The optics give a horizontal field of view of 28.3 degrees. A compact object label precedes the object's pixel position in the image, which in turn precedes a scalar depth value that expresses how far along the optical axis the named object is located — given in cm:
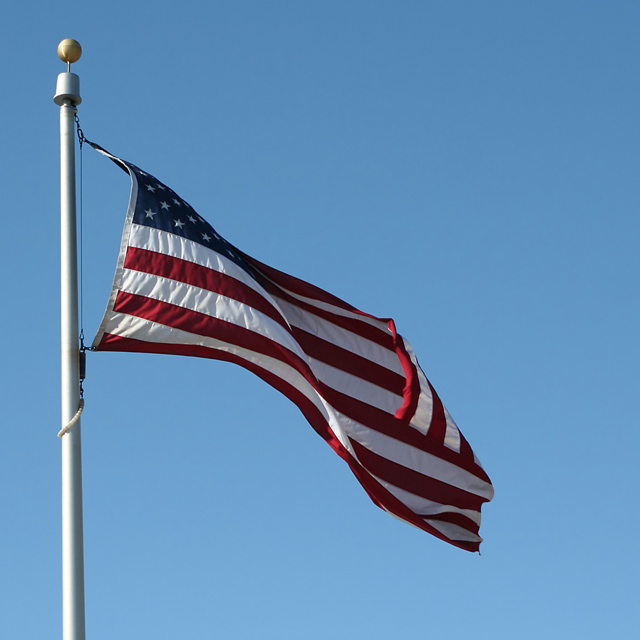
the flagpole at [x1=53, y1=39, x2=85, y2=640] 1395
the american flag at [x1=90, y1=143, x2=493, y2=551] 1585
